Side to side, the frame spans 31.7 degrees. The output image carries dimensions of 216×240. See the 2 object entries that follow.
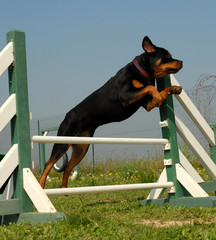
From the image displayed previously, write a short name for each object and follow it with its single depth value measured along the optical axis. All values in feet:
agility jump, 8.91
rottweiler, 11.49
